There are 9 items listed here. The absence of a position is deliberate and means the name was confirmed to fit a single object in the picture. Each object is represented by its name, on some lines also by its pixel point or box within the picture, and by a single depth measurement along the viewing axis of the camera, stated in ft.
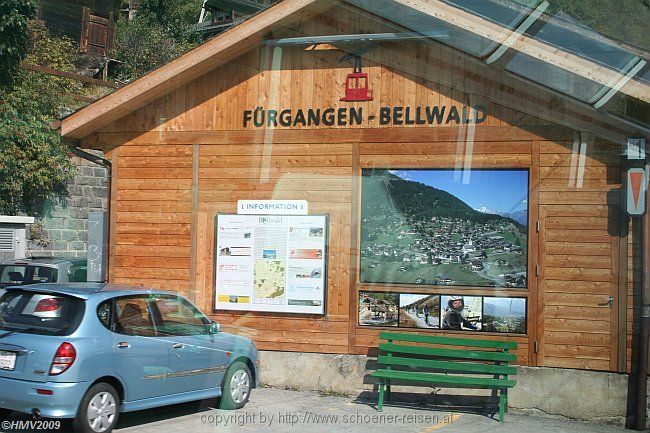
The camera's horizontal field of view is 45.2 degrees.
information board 36.44
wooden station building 32.94
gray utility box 54.44
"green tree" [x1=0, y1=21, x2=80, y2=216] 67.41
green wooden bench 31.96
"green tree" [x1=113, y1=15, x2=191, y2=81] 96.58
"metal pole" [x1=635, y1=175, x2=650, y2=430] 31.27
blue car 24.48
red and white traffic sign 31.76
